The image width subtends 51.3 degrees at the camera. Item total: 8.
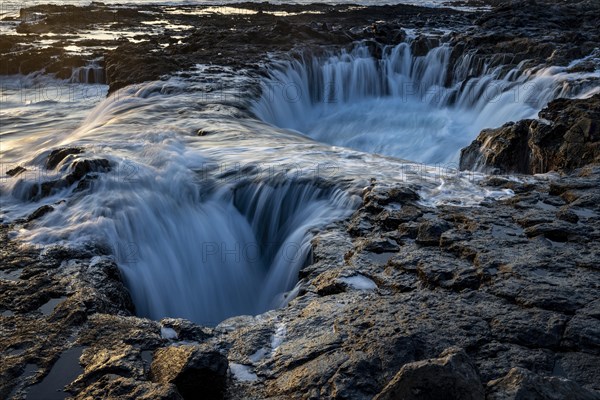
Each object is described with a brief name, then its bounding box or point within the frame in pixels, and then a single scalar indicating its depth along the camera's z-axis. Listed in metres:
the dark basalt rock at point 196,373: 4.04
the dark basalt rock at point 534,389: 3.20
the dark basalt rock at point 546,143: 8.70
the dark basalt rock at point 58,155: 9.41
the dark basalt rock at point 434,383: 3.19
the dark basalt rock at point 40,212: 7.59
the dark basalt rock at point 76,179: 8.45
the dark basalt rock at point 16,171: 9.34
